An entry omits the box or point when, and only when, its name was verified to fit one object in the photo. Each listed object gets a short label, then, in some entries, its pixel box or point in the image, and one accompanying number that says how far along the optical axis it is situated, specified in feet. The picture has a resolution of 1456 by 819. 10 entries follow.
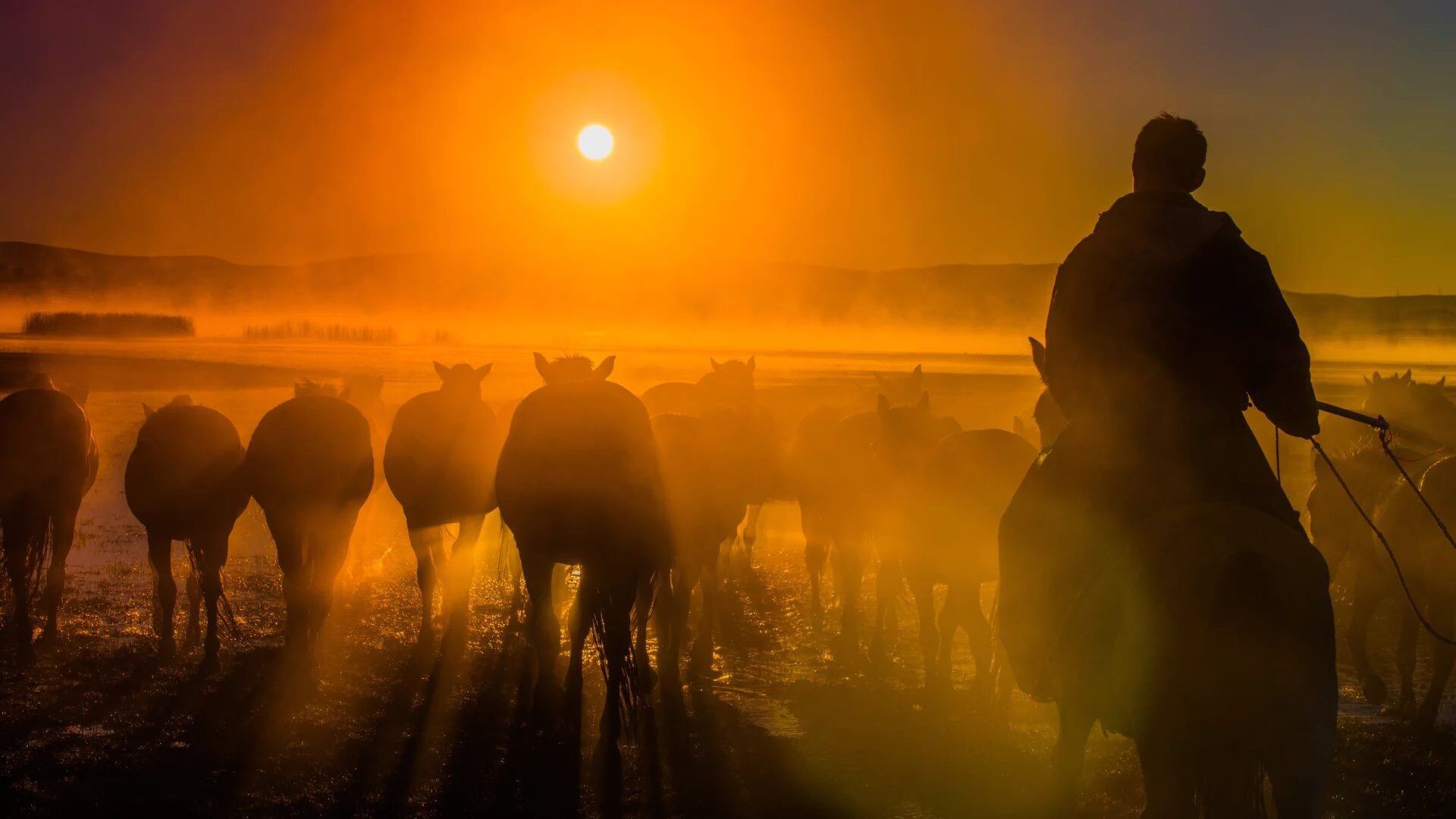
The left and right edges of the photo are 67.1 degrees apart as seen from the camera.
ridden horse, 12.12
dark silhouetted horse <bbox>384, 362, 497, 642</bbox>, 35.42
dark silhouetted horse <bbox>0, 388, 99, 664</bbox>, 31.04
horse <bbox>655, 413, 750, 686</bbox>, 31.96
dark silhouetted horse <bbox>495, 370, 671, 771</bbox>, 25.25
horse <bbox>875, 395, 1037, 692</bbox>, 30.09
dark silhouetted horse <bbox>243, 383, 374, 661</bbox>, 30.48
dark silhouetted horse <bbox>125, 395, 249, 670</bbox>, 31.19
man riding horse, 14.14
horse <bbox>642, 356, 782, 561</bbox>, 41.68
